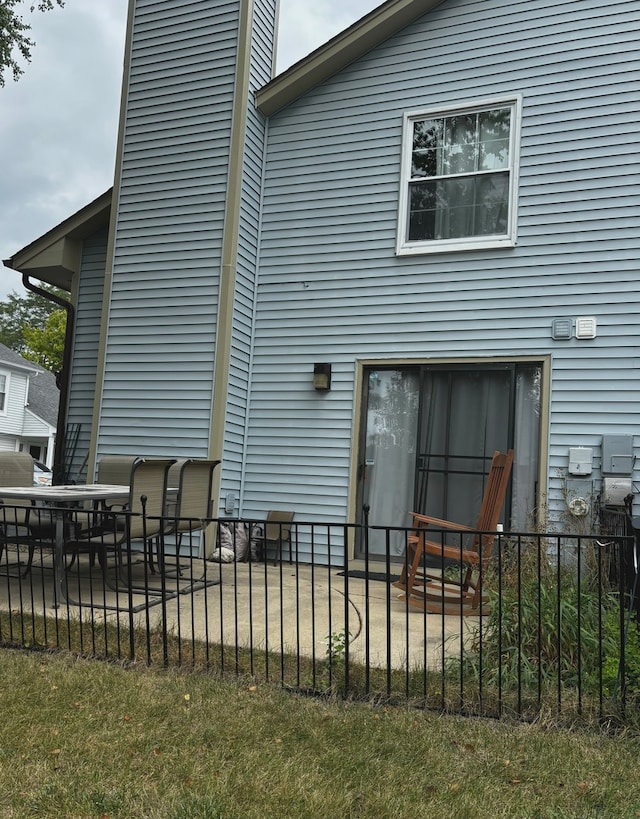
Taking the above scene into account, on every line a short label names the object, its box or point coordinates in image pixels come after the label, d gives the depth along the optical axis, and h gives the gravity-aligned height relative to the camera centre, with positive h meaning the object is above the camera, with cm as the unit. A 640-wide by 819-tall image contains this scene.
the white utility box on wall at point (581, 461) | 574 +16
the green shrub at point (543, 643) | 291 -75
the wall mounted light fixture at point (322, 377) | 674 +86
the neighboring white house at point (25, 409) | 2544 +148
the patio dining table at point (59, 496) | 423 -32
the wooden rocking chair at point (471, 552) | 432 -53
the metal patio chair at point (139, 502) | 440 -31
